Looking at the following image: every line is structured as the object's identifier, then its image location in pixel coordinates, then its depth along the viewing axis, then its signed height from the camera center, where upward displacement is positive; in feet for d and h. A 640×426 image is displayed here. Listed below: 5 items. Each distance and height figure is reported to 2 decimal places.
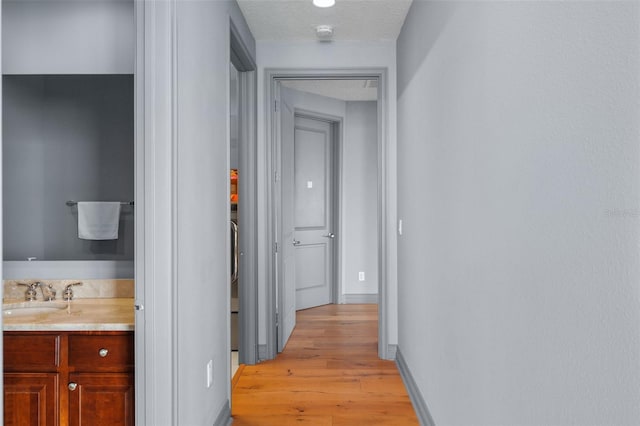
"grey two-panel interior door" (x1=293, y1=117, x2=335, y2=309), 17.35 +0.05
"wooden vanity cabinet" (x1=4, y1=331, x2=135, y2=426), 6.06 -2.12
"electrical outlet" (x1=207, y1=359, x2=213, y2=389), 7.81 -2.66
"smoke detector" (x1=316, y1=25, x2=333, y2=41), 11.16 +4.31
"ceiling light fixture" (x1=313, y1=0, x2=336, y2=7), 9.70 +4.29
